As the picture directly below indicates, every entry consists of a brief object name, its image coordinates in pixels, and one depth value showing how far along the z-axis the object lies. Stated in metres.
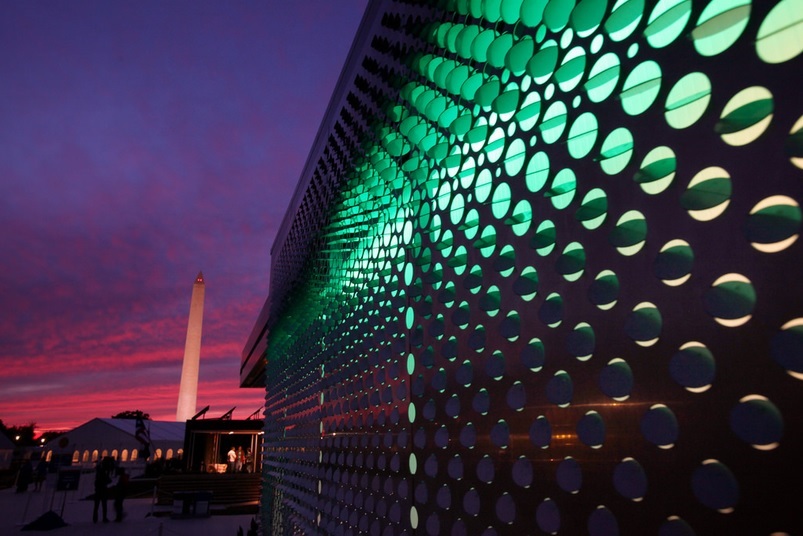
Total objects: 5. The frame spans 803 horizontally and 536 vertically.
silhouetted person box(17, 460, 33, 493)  29.03
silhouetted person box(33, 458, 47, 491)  31.20
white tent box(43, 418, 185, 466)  41.12
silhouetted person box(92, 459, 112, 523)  16.38
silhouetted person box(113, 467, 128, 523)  17.27
